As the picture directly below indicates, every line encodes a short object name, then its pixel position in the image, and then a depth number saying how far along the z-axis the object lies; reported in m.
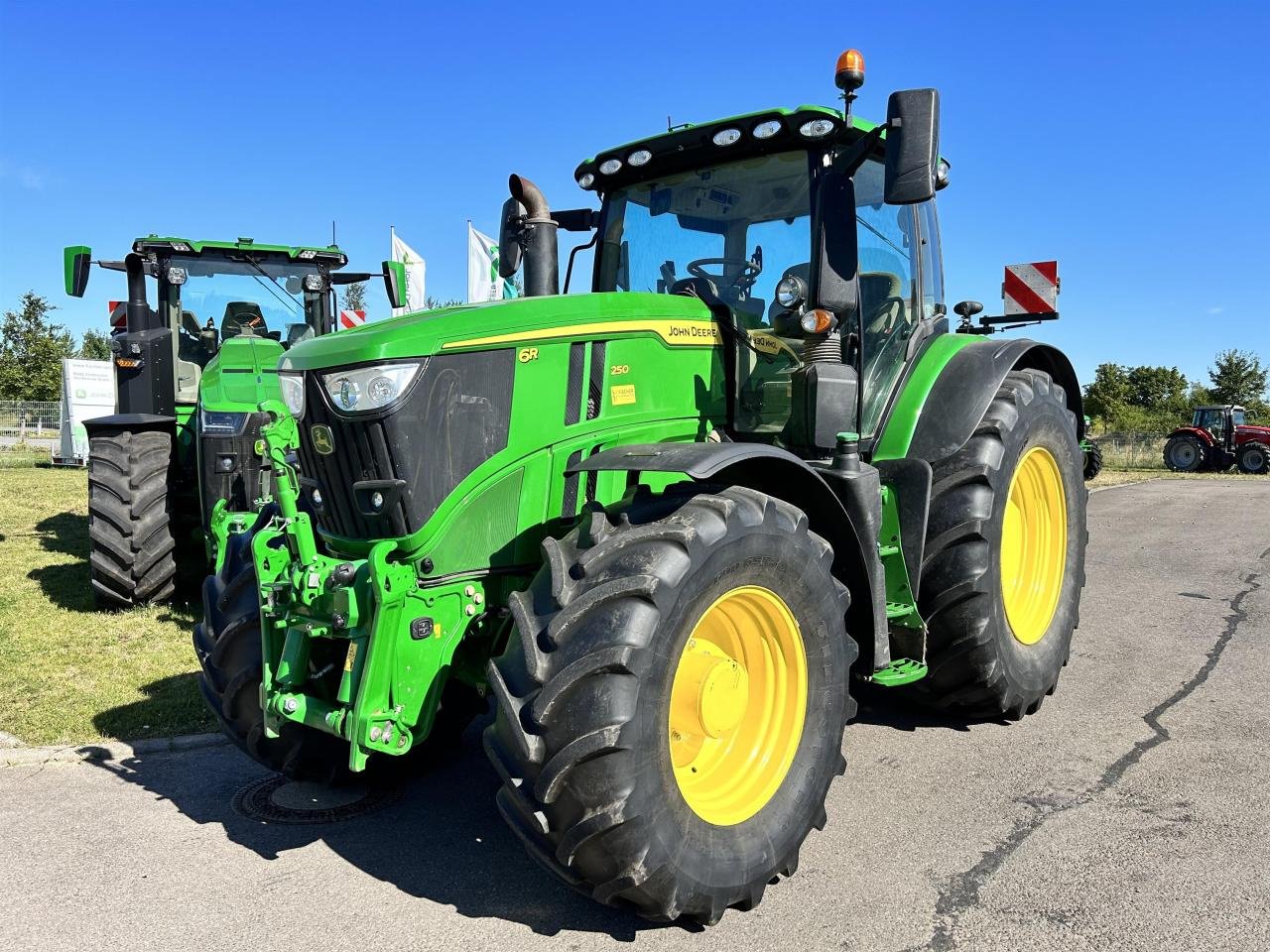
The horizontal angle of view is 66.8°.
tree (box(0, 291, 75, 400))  40.12
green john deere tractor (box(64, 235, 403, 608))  6.91
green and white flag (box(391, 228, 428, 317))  11.55
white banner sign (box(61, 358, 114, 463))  21.30
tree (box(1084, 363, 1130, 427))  46.12
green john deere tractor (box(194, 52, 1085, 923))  2.67
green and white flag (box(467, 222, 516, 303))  9.95
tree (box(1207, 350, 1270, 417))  48.22
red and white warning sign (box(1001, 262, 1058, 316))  8.36
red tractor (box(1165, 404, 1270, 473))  25.64
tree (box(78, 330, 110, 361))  49.38
